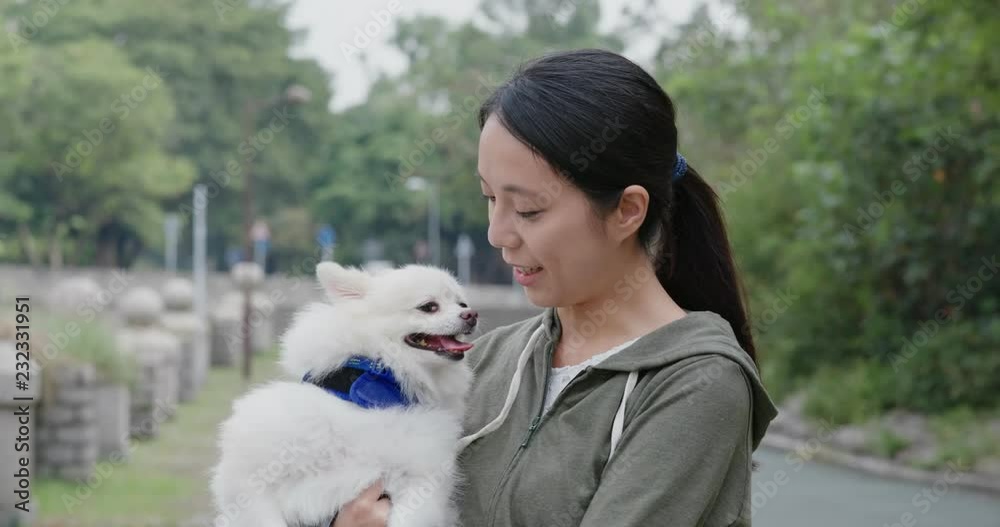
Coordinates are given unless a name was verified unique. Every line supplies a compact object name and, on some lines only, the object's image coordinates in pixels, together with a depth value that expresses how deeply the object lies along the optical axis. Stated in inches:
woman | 93.7
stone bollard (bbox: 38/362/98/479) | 436.5
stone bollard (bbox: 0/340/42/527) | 339.0
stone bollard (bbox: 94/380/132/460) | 485.1
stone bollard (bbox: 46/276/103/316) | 621.9
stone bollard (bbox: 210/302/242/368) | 1007.0
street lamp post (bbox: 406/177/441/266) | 2354.8
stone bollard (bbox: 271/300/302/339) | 1376.7
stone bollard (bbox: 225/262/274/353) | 1018.7
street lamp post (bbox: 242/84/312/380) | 913.8
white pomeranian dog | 111.3
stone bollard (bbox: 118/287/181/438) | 563.5
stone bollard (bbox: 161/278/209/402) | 741.3
